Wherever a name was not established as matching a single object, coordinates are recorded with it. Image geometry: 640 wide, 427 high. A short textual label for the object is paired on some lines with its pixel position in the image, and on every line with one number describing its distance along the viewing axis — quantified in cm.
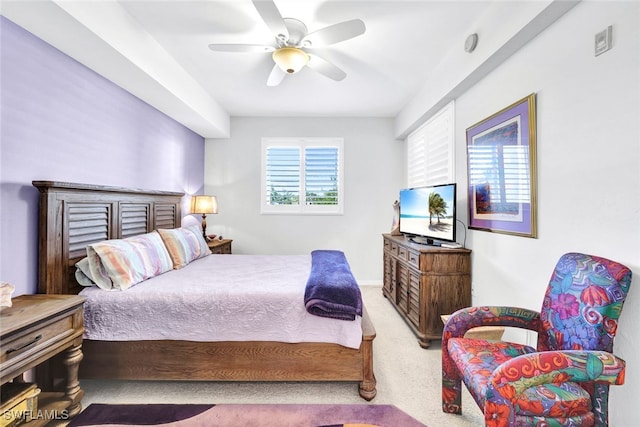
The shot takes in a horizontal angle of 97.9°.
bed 187
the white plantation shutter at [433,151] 296
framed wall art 186
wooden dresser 253
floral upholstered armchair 112
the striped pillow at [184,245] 262
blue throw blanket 182
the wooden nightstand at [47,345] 127
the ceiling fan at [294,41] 183
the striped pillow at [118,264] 194
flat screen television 256
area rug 163
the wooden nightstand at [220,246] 371
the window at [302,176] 445
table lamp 384
